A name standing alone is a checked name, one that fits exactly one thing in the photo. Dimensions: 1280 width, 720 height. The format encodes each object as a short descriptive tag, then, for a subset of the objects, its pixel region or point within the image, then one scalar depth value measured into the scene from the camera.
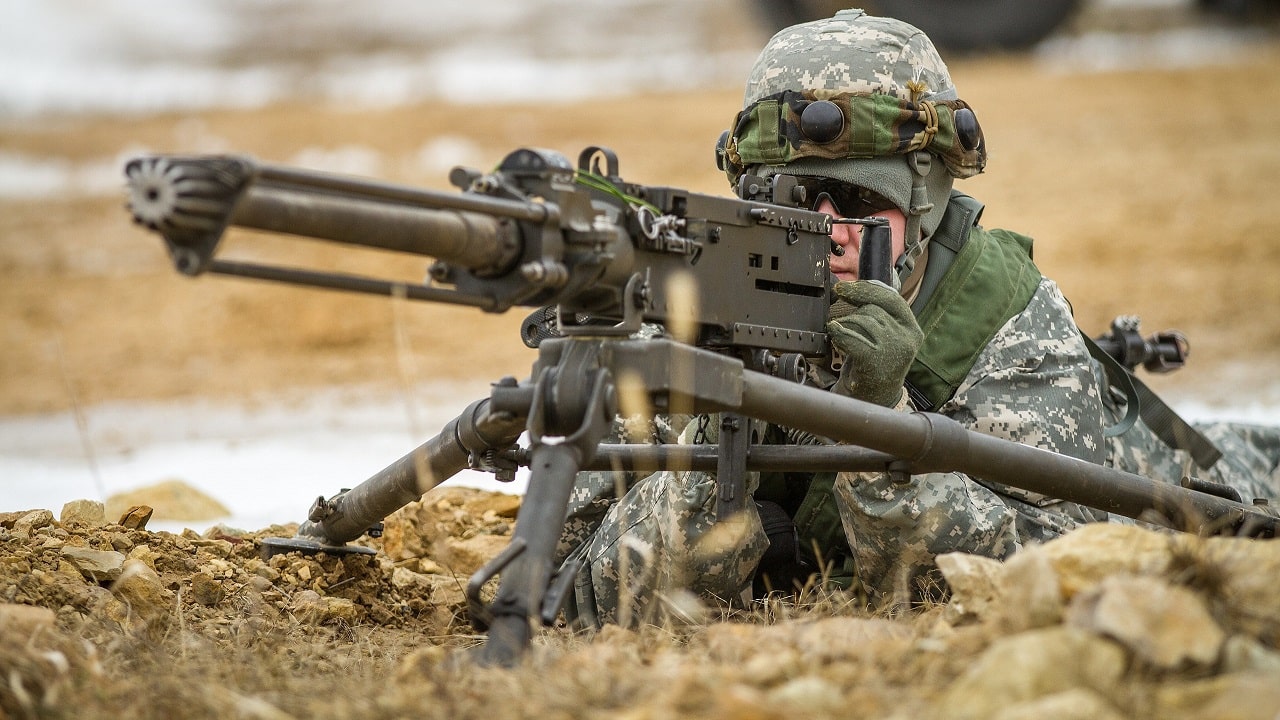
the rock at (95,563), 7.12
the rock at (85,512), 8.52
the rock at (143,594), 7.01
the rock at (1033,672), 4.59
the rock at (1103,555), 5.35
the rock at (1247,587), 5.01
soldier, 7.31
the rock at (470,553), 9.02
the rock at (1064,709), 4.33
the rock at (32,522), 7.52
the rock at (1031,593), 5.11
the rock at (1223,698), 4.36
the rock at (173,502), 10.83
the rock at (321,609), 7.54
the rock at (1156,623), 4.72
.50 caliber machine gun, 4.83
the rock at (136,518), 8.31
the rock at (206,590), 7.51
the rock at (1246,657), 4.71
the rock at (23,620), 5.67
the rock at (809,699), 4.57
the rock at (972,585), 5.86
